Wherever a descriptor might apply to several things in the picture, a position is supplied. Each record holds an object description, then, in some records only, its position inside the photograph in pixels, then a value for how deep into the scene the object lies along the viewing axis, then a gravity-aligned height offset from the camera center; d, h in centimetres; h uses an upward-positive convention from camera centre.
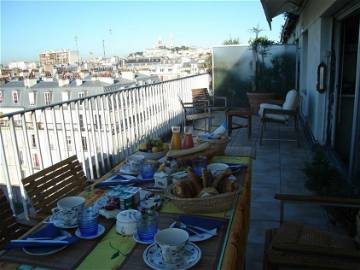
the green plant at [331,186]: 265 -115
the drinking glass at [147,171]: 198 -59
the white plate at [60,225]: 139 -61
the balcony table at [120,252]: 116 -65
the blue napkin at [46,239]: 125 -62
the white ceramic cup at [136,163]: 210 -58
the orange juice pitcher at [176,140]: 225 -48
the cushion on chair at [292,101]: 550 -66
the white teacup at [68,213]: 141 -58
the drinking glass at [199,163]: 197 -58
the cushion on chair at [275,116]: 559 -90
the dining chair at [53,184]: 204 -71
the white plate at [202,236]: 129 -64
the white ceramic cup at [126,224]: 135 -60
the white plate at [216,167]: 197 -60
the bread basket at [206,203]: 147 -59
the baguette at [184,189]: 154 -55
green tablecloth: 116 -65
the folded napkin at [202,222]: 138 -63
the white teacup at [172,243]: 112 -59
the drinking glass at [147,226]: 130 -59
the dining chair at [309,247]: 145 -89
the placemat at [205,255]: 114 -66
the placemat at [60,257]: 117 -64
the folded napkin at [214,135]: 250 -52
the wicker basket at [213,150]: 211 -56
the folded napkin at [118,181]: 189 -62
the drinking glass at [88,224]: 134 -59
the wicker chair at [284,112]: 534 -79
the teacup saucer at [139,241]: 128 -64
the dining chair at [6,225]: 183 -80
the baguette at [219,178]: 161 -54
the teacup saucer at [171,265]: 112 -64
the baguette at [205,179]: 163 -54
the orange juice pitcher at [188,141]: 224 -49
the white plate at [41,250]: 123 -63
